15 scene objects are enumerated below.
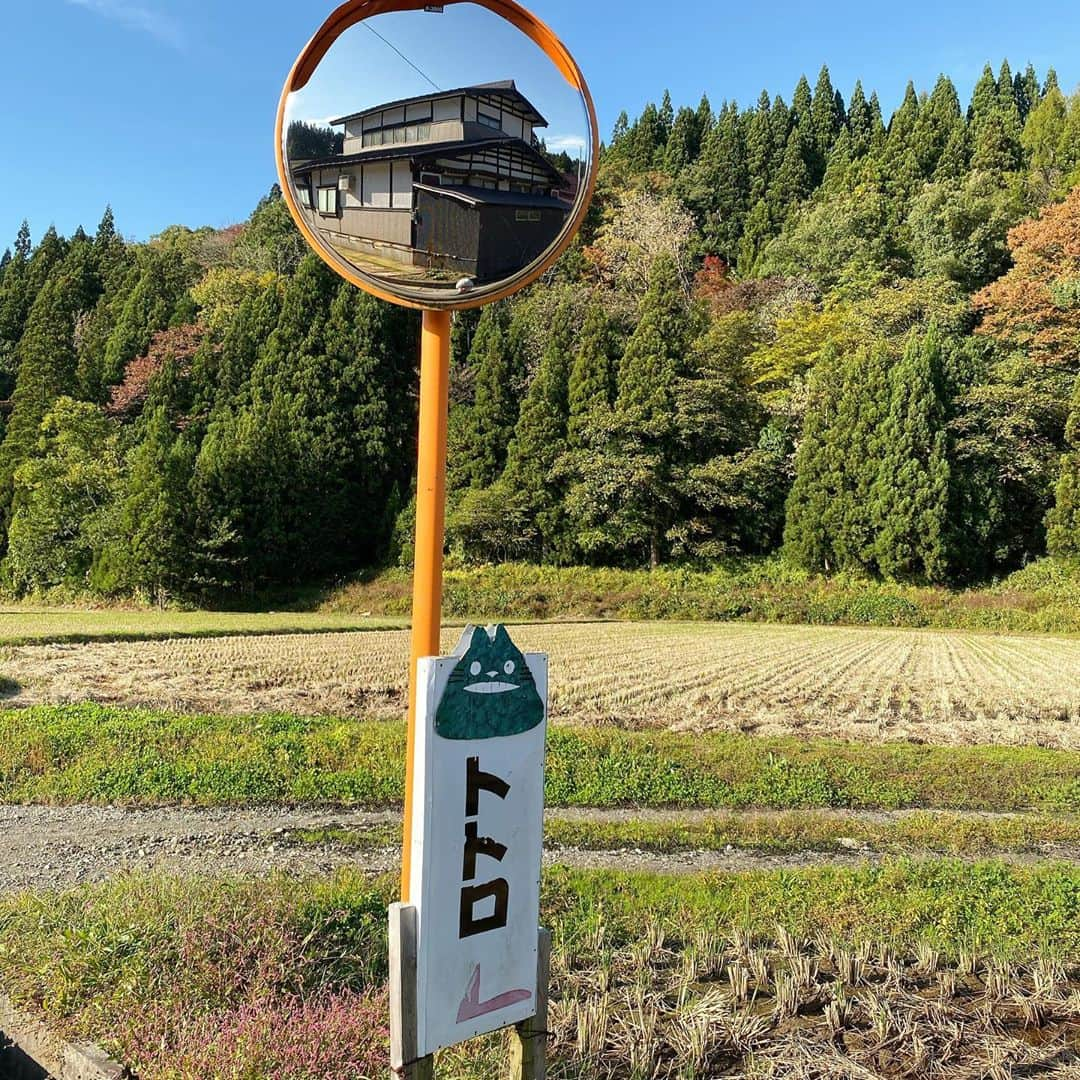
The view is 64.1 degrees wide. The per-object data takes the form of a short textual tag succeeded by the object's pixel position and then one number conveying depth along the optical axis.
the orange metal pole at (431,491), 2.52
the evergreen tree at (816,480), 26.02
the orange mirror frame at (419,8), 2.27
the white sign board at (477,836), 2.15
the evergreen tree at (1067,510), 23.30
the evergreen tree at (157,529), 25.11
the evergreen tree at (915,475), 24.23
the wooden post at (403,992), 2.13
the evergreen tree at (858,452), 25.44
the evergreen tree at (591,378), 28.55
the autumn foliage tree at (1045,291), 24.34
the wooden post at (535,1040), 2.36
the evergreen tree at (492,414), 29.69
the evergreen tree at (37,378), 30.86
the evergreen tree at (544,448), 28.05
